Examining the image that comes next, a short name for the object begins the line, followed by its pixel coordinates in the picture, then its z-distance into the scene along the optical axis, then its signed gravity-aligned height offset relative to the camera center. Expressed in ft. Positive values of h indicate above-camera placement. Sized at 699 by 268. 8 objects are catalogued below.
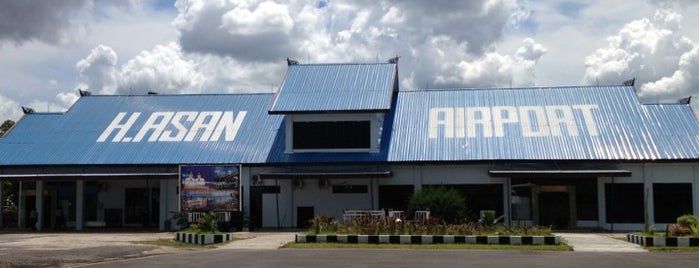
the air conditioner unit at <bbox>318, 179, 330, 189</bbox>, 125.93 +0.96
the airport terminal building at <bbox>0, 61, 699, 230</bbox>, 117.91 +5.40
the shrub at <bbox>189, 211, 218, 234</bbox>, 93.16 -4.30
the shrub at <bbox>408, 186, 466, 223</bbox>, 109.29 -2.30
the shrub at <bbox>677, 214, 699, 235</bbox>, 82.69 -3.87
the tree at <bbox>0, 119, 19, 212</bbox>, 184.59 -0.80
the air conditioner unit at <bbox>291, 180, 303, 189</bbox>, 126.31 +0.99
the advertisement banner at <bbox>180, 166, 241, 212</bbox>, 110.11 -0.07
